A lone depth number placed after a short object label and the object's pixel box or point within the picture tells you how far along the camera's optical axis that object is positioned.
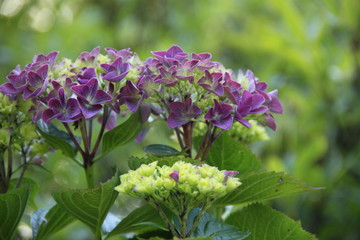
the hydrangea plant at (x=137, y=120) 1.39
